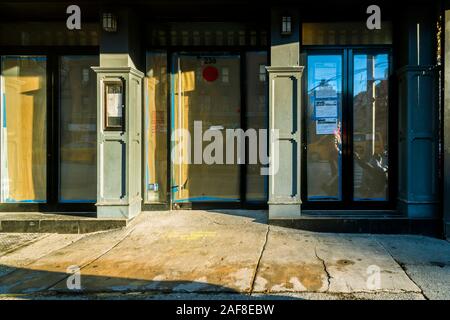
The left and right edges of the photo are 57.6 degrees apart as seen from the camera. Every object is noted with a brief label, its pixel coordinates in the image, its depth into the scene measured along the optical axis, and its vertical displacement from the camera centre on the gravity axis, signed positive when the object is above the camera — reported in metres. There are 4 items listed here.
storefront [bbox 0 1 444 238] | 6.88 +0.74
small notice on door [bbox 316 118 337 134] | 7.51 +0.41
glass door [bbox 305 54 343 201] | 7.50 +0.40
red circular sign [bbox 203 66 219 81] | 7.91 +1.47
